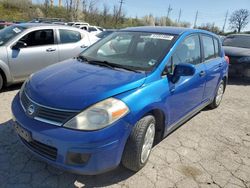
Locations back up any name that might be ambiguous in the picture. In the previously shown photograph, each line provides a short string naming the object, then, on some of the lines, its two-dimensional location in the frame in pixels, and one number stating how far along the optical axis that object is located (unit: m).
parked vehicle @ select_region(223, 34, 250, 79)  6.17
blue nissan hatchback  1.74
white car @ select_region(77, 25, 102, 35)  15.83
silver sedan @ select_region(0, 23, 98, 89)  3.90
